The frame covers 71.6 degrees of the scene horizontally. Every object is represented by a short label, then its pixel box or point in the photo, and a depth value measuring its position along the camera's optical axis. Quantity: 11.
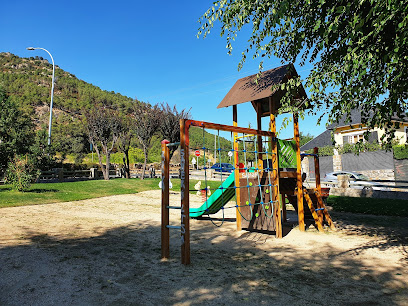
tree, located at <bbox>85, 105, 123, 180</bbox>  25.95
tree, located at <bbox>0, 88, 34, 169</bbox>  19.70
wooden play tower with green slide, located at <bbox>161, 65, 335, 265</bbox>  6.78
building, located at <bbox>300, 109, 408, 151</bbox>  28.25
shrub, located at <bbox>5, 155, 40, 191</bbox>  13.53
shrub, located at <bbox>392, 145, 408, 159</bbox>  22.70
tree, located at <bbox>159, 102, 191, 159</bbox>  27.92
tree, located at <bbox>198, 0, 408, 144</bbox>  3.83
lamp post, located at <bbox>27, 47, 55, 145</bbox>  21.30
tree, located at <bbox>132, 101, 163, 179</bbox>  26.67
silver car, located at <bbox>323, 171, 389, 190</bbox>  16.19
